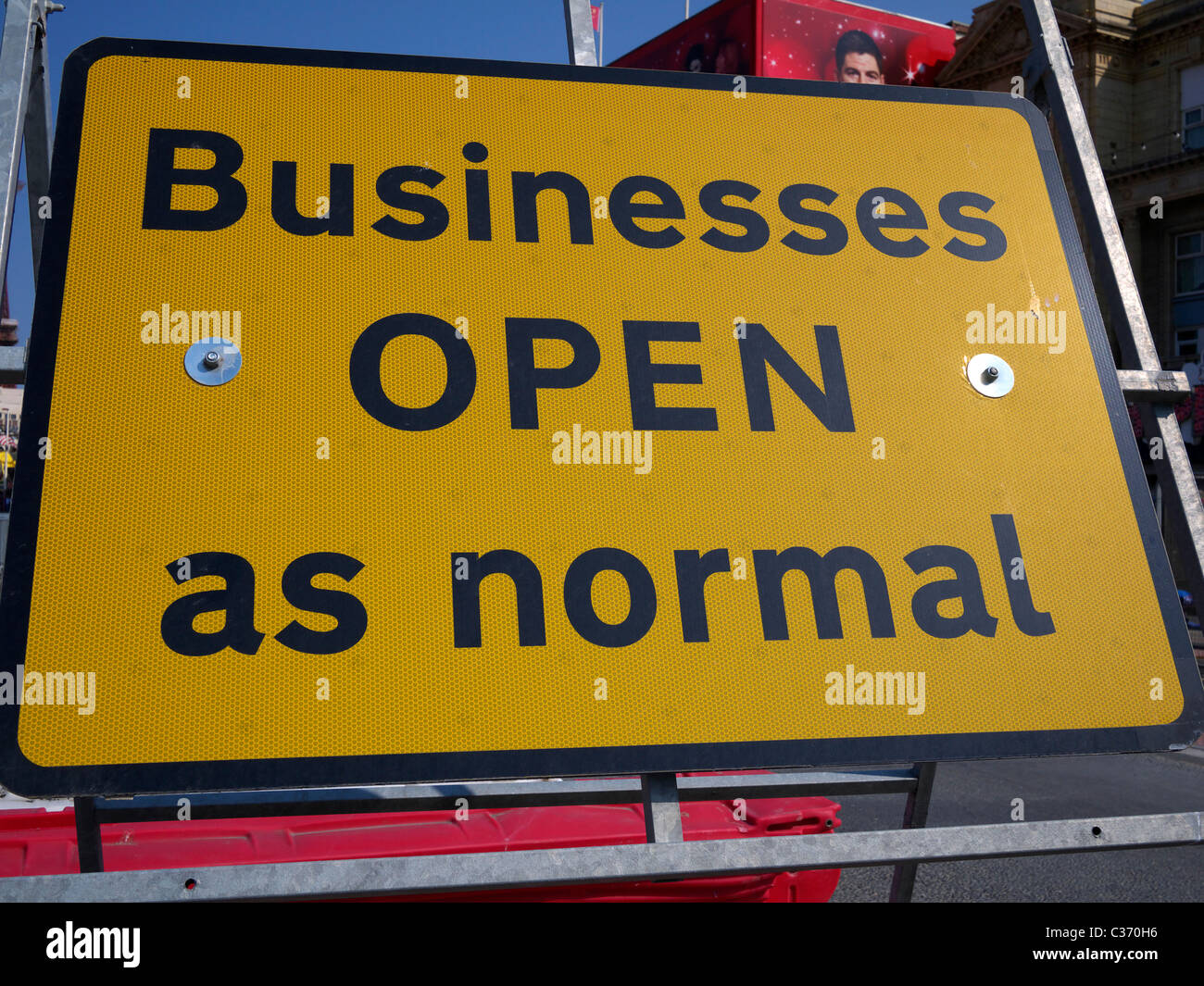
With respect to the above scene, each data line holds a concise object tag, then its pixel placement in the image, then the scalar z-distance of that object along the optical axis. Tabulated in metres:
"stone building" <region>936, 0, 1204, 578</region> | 20.11
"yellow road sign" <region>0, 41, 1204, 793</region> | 1.44
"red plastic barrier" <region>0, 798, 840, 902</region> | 2.53
